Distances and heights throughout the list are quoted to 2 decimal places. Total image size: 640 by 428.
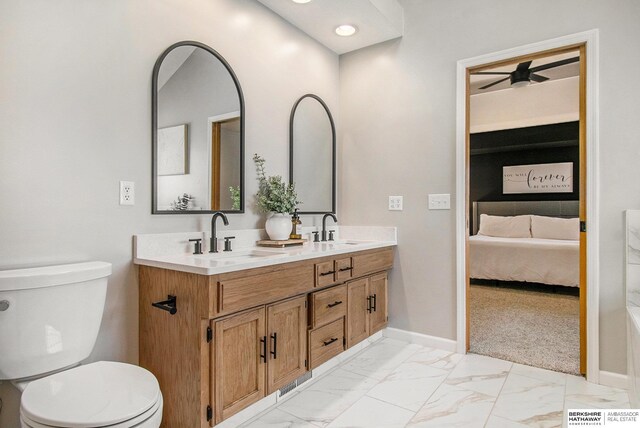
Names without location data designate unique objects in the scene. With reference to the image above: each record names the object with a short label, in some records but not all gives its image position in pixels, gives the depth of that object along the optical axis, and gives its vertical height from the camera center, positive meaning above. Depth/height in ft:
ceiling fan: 12.69 +4.88
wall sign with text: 18.11 +1.76
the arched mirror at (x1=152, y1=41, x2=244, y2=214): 6.47 +1.52
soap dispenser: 8.77 -0.28
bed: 14.99 -1.26
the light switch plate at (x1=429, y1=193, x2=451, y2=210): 9.10 +0.30
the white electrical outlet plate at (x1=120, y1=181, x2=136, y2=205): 5.91 +0.33
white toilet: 3.73 -1.79
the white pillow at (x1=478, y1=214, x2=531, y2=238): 18.12 -0.64
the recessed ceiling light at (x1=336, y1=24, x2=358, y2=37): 9.30 +4.64
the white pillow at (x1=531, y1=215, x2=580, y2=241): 16.62 -0.66
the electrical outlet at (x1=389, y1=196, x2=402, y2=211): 9.83 +0.27
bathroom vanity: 5.18 -1.75
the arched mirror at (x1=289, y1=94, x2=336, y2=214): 9.43 +1.56
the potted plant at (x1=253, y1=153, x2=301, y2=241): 8.07 +0.25
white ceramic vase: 8.04 -0.29
